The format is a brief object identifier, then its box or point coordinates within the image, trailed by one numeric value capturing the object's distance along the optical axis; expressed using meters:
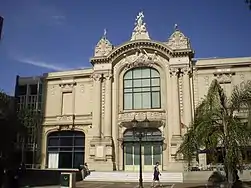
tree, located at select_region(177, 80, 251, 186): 13.87
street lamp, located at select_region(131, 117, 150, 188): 17.81
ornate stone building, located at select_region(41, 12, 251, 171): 29.11
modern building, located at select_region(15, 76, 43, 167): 32.58
